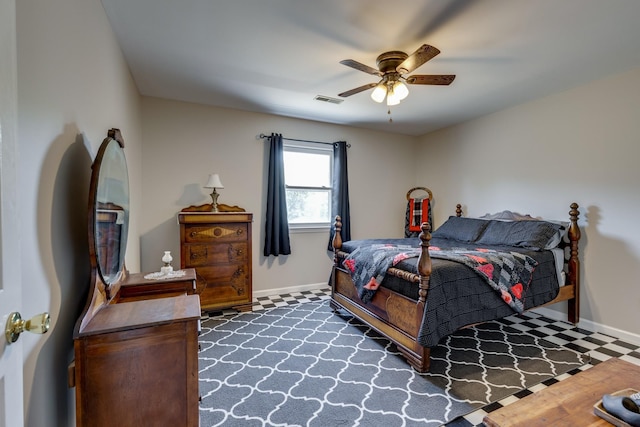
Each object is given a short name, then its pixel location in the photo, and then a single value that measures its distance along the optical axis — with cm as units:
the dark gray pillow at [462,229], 359
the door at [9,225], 68
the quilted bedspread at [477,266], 243
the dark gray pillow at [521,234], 298
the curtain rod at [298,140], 398
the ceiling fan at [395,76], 223
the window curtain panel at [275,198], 396
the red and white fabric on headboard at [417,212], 468
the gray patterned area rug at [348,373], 179
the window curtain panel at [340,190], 439
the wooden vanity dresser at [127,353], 115
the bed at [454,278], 220
